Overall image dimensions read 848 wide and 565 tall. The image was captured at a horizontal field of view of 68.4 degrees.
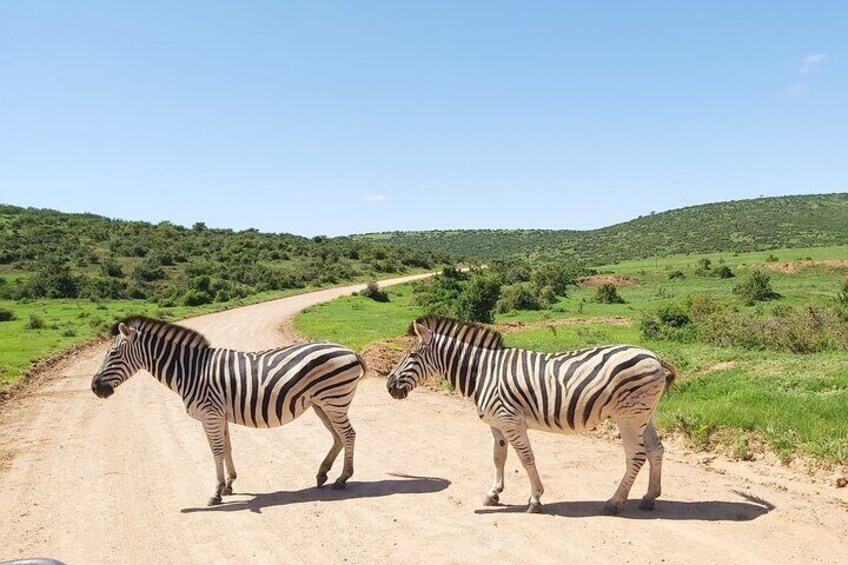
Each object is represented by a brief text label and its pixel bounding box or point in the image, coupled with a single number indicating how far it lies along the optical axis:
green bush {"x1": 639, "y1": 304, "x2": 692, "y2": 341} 20.77
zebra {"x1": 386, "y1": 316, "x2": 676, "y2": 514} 7.75
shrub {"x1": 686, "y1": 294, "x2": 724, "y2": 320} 24.27
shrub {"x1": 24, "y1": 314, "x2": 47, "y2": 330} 30.27
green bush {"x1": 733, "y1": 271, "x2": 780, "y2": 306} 32.94
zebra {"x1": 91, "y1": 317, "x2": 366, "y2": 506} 9.00
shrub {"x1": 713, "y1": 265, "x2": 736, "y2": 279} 51.72
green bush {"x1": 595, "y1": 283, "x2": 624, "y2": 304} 36.58
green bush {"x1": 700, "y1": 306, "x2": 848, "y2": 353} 16.12
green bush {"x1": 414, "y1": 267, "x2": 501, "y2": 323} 29.27
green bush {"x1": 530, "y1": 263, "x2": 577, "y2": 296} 44.95
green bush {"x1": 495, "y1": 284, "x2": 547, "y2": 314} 36.07
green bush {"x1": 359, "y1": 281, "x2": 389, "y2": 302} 45.65
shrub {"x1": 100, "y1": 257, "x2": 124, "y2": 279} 52.09
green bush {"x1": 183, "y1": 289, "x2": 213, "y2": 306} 43.19
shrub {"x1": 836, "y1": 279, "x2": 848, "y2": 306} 24.16
